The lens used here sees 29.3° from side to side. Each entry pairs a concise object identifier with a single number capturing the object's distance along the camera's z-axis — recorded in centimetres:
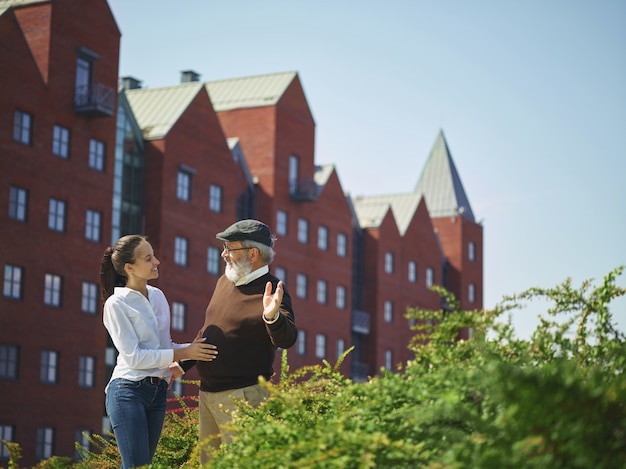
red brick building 4166
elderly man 790
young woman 765
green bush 432
